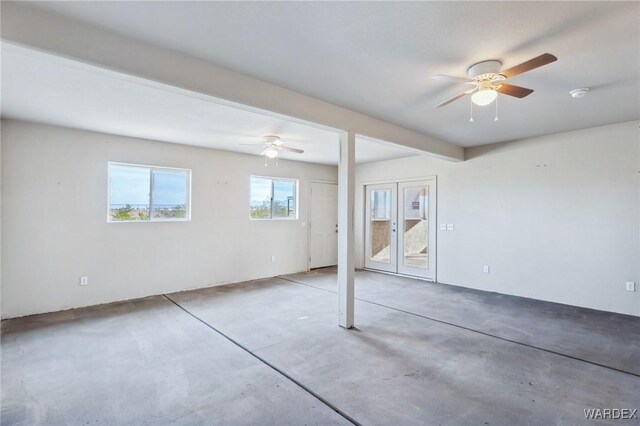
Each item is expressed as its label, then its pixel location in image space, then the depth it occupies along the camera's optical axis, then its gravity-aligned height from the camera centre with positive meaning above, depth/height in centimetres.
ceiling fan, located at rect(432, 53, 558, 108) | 252 +115
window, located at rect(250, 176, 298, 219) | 657 +38
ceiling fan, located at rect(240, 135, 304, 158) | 491 +111
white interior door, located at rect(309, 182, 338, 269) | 751 -20
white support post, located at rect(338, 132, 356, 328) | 377 -19
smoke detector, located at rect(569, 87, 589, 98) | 312 +128
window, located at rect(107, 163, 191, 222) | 491 +34
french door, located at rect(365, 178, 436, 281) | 638 -24
